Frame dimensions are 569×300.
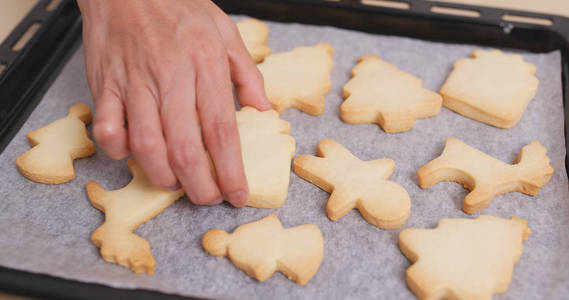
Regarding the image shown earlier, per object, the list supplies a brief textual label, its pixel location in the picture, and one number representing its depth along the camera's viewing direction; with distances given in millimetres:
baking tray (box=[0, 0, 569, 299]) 550
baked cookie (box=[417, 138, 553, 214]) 495
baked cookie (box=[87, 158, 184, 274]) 466
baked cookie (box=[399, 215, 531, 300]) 454
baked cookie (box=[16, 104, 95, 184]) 505
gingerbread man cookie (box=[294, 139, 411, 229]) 485
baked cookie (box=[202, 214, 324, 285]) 462
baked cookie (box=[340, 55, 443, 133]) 536
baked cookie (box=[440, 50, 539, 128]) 538
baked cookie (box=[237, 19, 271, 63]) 585
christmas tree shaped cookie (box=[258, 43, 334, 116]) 548
